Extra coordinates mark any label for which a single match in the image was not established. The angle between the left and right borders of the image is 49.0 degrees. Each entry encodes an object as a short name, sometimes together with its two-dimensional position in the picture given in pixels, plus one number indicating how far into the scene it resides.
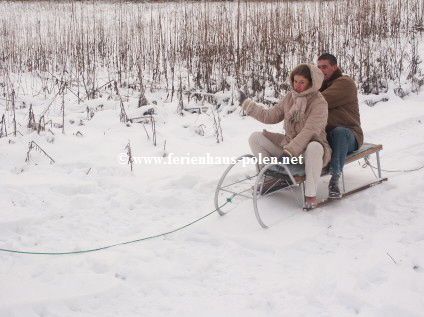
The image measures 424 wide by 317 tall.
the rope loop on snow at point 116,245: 3.05
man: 3.83
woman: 3.50
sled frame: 3.46
